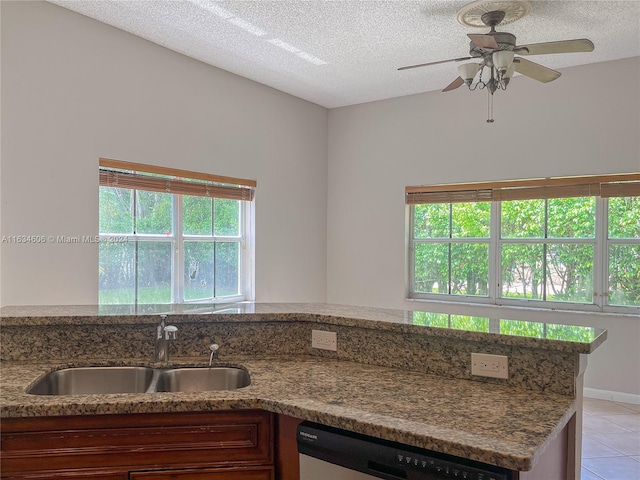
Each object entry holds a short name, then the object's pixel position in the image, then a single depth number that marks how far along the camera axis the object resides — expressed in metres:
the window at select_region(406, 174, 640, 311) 4.24
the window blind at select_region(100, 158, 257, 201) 3.69
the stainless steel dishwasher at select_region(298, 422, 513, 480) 1.17
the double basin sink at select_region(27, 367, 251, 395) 1.94
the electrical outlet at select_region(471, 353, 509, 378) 1.67
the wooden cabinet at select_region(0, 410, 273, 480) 1.47
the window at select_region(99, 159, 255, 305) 3.77
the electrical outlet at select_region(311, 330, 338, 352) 2.07
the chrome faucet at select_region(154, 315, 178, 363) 1.99
